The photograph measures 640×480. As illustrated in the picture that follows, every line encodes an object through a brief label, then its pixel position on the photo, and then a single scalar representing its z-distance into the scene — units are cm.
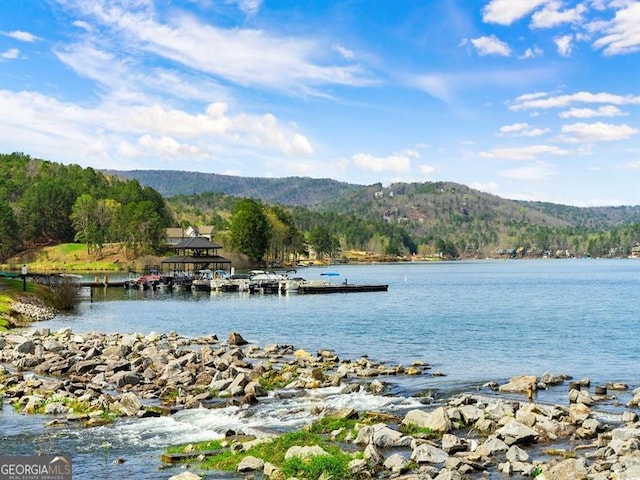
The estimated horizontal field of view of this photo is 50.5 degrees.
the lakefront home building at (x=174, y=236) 19409
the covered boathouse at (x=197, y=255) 11399
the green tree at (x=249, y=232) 16450
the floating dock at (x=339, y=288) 10088
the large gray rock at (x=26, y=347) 3706
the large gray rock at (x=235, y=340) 4491
